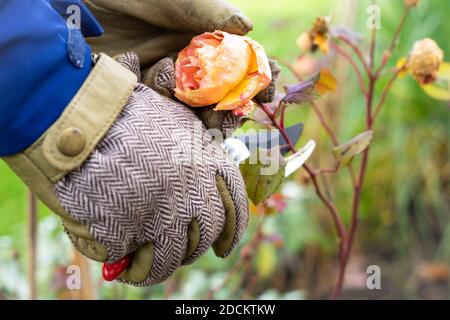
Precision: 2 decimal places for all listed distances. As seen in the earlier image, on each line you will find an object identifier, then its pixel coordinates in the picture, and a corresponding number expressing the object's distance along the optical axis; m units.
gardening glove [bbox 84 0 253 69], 0.83
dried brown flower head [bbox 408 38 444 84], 0.99
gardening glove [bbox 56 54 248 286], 0.76
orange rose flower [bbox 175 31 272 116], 0.81
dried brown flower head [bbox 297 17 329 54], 1.02
